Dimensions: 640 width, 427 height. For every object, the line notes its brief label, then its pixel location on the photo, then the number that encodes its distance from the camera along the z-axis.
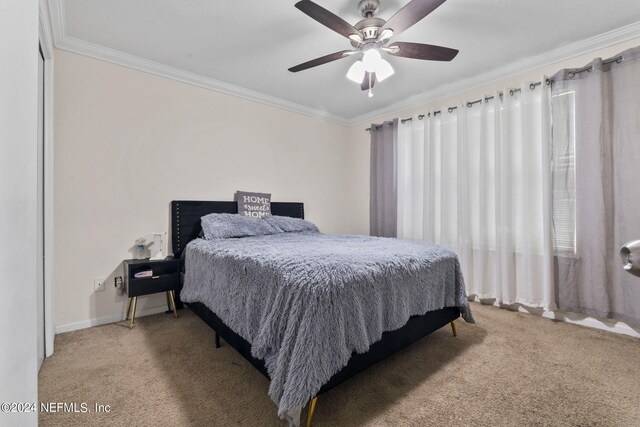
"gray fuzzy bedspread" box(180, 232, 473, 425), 1.26
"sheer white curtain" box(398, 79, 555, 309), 2.70
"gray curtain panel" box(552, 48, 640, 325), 2.21
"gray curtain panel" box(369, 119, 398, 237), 3.86
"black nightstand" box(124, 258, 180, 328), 2.41
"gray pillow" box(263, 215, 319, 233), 3.25
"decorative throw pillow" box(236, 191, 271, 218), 3.34
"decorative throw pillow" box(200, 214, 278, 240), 2.77
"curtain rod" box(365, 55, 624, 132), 2.29
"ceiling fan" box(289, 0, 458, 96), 1.60
